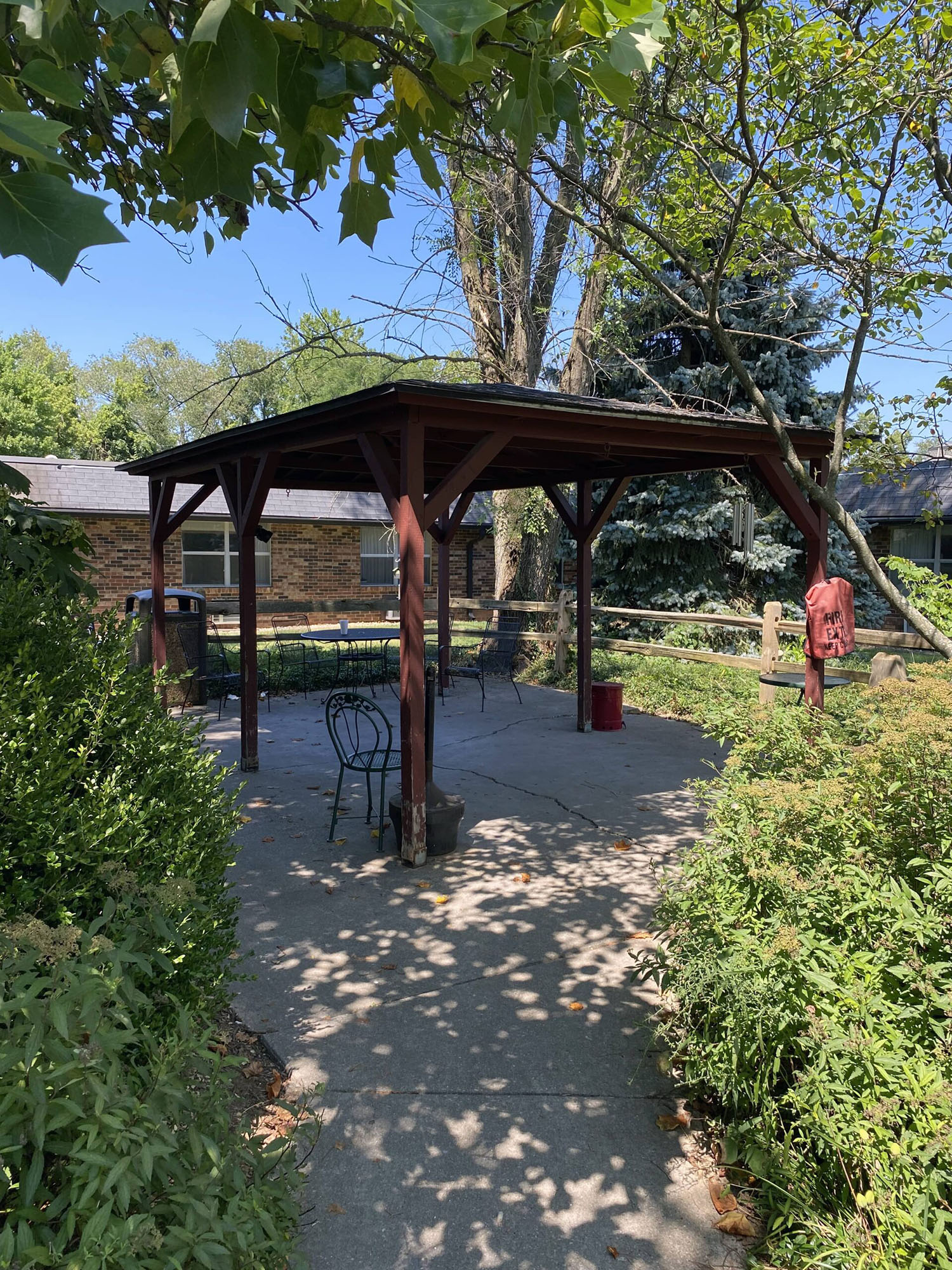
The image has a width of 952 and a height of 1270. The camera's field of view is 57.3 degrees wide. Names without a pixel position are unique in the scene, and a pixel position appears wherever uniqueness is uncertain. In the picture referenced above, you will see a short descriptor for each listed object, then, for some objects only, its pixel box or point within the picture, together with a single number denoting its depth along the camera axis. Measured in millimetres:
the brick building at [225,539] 18344
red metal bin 9898
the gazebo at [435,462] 5824
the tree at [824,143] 5238
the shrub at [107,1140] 1521
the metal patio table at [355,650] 11922
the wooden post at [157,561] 10445
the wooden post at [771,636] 10016
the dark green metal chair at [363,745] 5895
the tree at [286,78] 1236
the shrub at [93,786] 2381
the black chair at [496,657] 11328
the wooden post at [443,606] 12406
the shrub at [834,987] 2066
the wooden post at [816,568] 8125
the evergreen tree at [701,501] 15898
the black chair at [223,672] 11875
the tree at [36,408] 29016
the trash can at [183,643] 11188
